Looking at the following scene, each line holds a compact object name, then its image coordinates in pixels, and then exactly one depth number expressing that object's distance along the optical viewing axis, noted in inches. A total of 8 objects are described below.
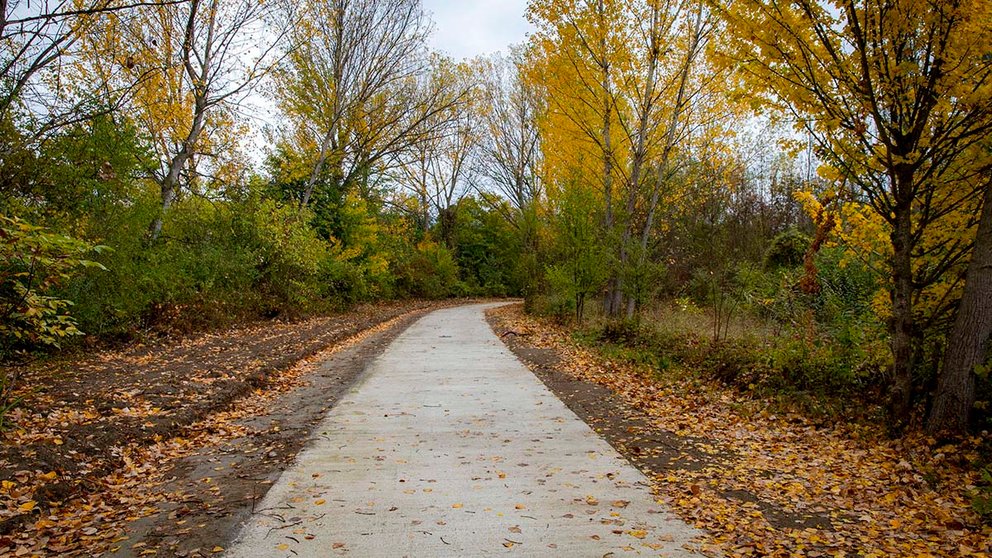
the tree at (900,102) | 185.0
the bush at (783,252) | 606.6
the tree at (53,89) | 276.8
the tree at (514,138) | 1103.0
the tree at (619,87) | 510.9
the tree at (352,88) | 728.3
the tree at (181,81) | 512.1
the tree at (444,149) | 937.5
